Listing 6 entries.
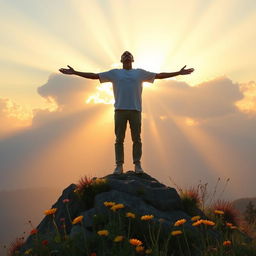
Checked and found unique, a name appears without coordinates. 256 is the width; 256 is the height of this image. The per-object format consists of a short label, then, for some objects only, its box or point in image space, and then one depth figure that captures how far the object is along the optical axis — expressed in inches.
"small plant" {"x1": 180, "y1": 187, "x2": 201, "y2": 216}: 400.1
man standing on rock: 410.0
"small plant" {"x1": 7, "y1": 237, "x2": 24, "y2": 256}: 347.9
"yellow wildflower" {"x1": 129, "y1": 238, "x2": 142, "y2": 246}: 195.8
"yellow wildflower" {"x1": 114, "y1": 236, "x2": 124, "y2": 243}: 216.5
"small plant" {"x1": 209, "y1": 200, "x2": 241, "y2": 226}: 402.3
